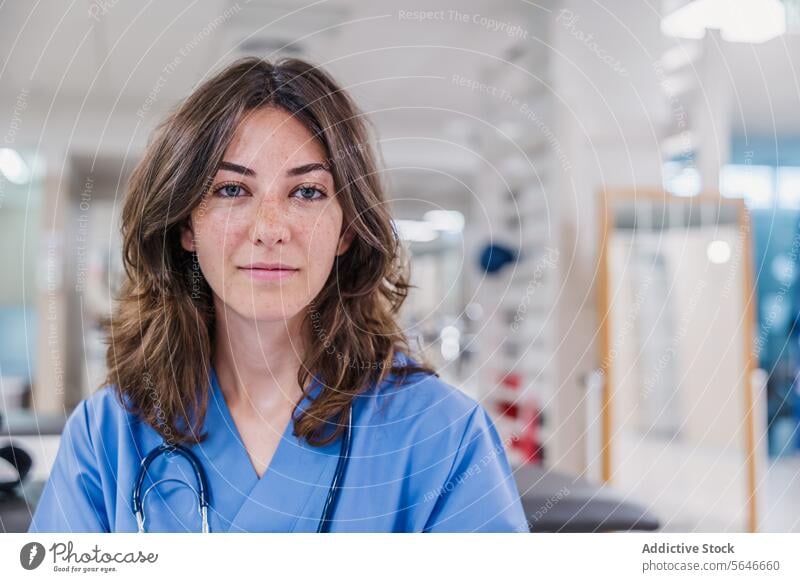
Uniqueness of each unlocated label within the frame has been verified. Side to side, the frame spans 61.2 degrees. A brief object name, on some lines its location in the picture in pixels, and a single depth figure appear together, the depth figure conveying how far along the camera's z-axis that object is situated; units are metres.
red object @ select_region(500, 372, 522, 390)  1.55
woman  0.60
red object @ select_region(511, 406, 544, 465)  1.46
